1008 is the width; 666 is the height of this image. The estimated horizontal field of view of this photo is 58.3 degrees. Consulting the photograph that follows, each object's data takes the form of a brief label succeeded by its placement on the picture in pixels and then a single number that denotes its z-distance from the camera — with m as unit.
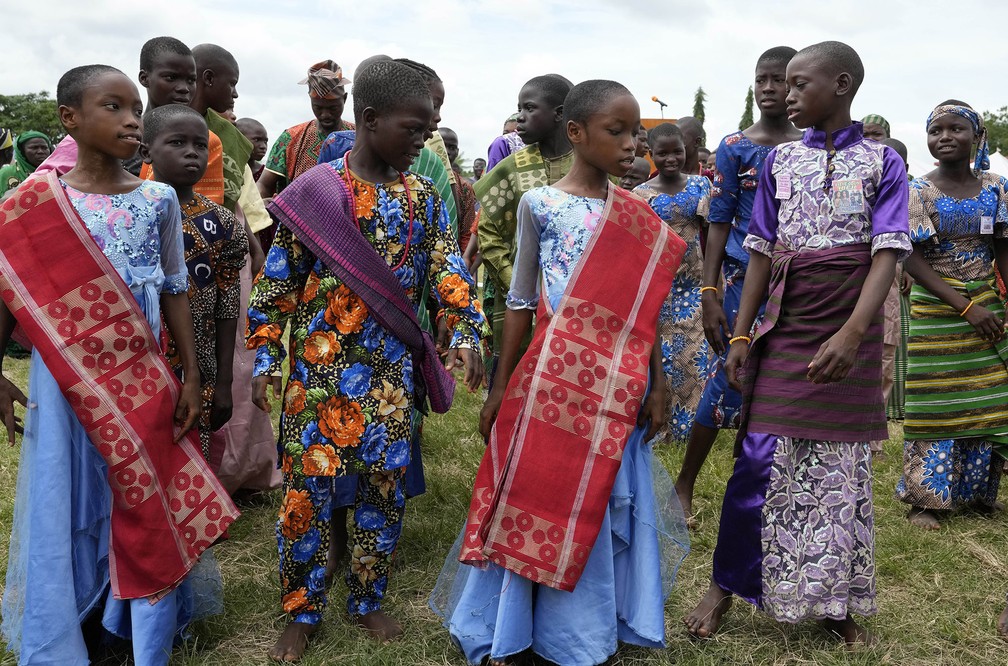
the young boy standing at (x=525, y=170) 4.47
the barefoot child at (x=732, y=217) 4.61
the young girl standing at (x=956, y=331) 5.20
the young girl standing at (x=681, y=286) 6.29
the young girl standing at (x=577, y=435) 3.25
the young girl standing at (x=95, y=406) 3.05
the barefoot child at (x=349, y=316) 3.30
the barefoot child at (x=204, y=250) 3.65
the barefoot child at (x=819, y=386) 3.40
